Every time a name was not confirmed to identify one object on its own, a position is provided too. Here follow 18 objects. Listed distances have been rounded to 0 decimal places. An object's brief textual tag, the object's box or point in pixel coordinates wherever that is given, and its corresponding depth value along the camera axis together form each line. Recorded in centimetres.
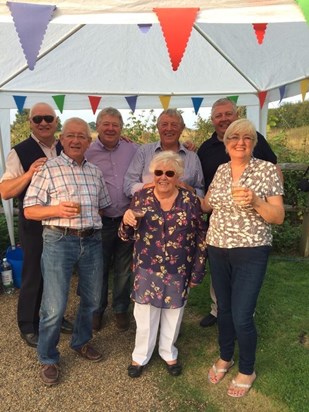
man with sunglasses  280
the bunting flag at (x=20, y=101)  542
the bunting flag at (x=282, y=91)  525
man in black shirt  312
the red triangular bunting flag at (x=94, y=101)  578
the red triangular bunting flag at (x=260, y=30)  253
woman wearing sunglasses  258
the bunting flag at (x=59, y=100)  567
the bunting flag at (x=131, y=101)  592
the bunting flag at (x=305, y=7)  200
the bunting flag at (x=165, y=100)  591
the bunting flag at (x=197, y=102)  603
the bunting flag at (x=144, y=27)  259
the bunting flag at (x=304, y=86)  492
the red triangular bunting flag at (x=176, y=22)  217
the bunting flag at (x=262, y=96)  554
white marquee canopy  405
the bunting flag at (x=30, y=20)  216
